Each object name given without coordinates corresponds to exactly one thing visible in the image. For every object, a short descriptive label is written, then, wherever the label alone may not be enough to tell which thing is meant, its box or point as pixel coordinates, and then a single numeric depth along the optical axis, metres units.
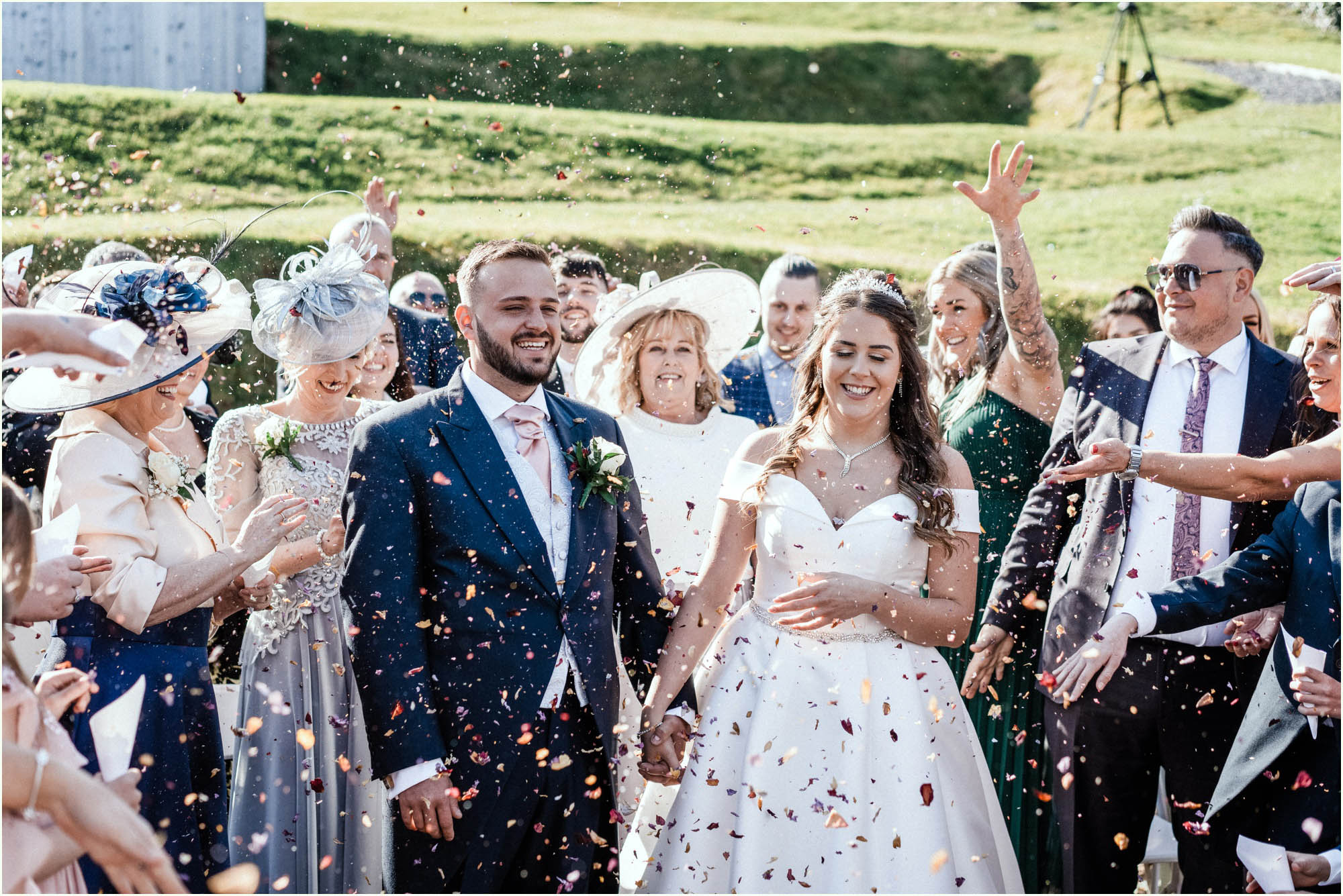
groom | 3.73
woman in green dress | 5.37
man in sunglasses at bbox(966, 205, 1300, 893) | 4.59
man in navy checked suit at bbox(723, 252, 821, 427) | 7.66
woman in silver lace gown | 4.86
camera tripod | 28.17
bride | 3.98
